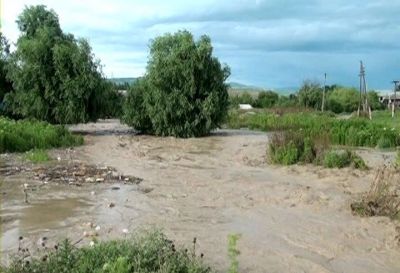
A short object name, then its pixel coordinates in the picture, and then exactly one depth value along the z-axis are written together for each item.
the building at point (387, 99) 92.65
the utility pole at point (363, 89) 53.02
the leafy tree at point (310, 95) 74.56
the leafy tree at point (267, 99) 78.00
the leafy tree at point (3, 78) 30.37
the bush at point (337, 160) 17.14
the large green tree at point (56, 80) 27.52
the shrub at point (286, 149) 18.23
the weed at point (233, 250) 5.02
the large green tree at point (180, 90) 29.05
